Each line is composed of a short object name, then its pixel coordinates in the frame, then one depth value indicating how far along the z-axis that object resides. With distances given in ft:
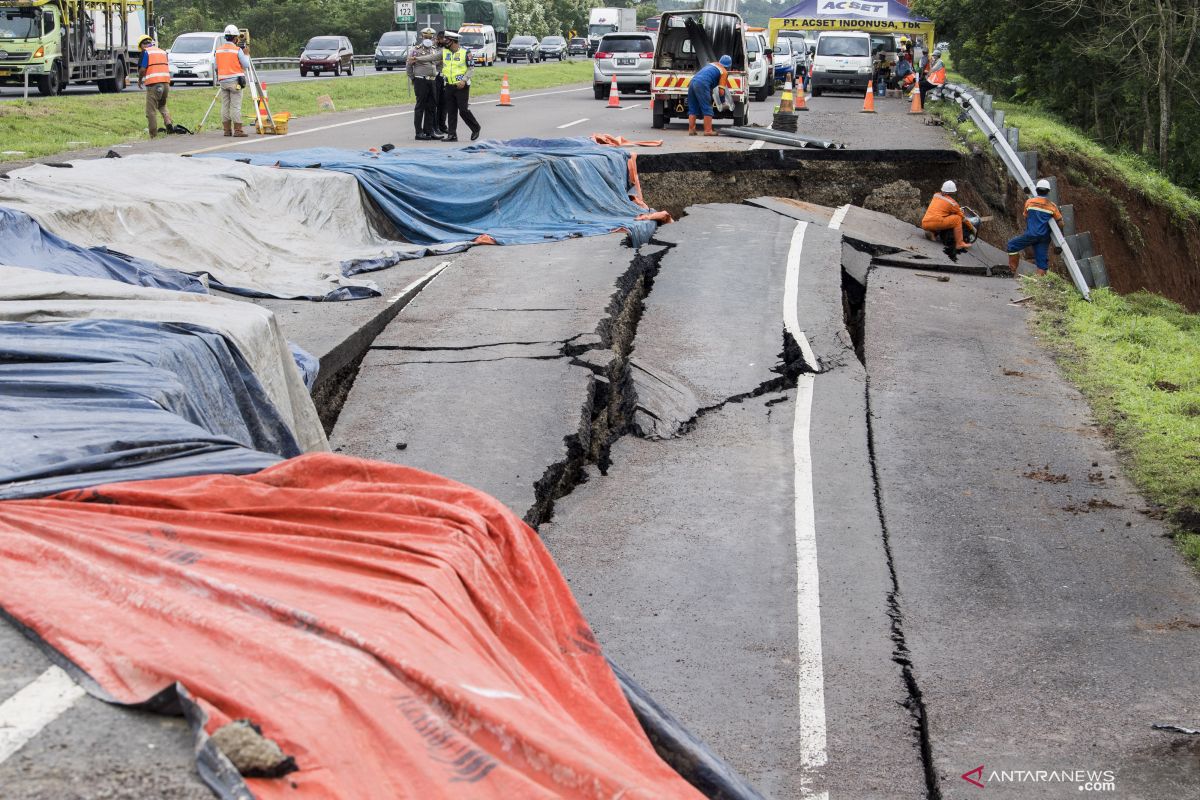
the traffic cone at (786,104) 93.60
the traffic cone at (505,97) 117.15
